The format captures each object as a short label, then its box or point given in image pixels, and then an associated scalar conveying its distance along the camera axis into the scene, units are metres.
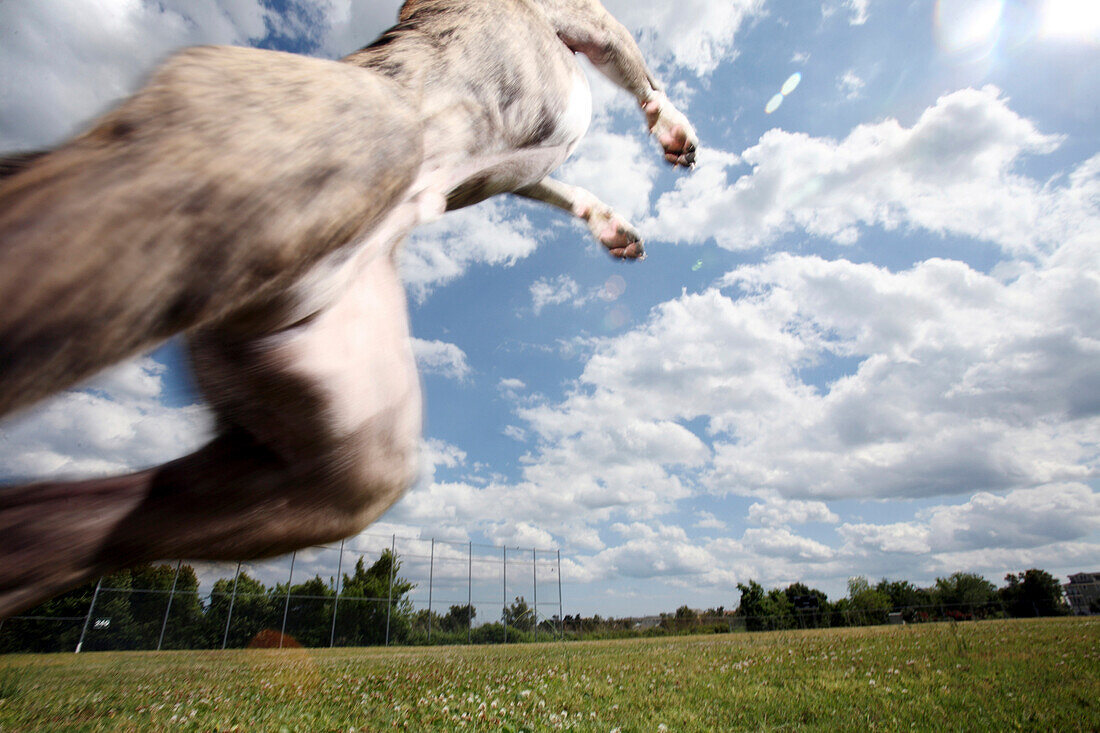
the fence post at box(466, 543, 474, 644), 29.73
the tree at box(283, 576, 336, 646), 26.53
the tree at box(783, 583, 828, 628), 51.12
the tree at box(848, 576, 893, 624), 37.81
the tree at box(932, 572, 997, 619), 51.03
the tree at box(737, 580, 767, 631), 50.28
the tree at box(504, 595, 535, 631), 30.92
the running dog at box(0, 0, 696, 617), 0.50
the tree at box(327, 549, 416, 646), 27.73
